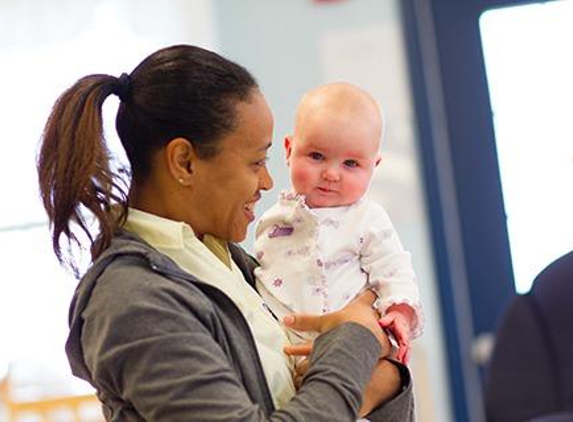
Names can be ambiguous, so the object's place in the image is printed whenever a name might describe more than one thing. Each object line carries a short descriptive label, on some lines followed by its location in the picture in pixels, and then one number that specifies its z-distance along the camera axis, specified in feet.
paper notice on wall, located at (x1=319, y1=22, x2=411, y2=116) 11.13
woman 5.44
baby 6.41
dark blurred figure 6.80
